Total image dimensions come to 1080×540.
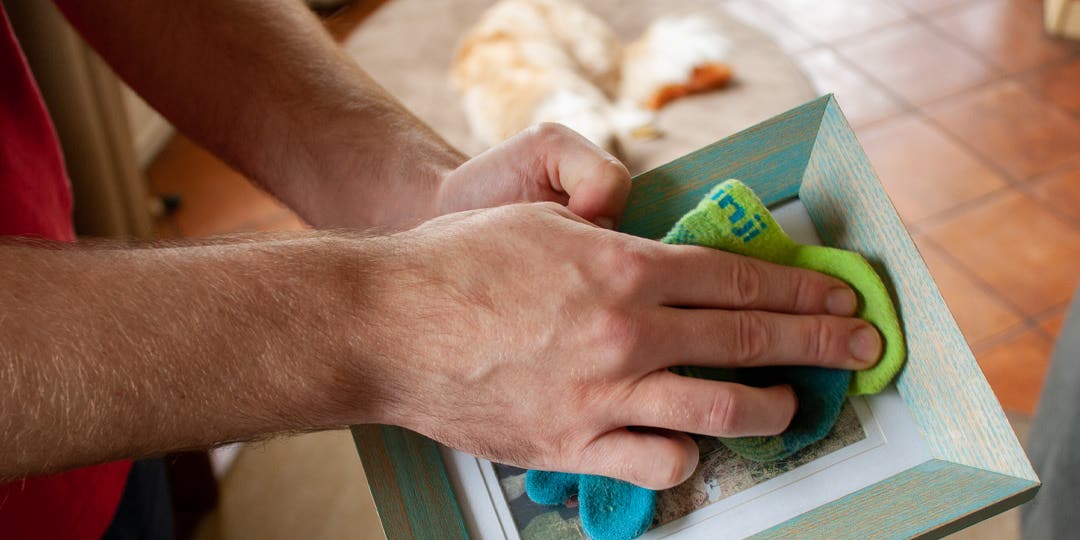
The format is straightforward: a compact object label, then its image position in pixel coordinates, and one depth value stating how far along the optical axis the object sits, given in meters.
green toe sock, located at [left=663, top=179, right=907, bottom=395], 0.53
